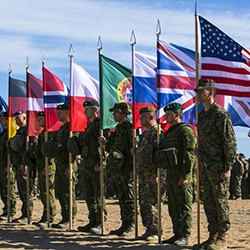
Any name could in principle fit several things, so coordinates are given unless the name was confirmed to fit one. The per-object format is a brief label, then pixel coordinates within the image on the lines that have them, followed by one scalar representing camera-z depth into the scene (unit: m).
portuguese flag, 9.96
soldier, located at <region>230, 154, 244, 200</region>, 22.28
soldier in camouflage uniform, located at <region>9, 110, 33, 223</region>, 11.89
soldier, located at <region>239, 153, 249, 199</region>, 23.83
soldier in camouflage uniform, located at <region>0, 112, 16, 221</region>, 12.40
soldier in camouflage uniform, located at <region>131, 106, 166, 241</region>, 8.70
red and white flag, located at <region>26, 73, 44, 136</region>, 11.83
